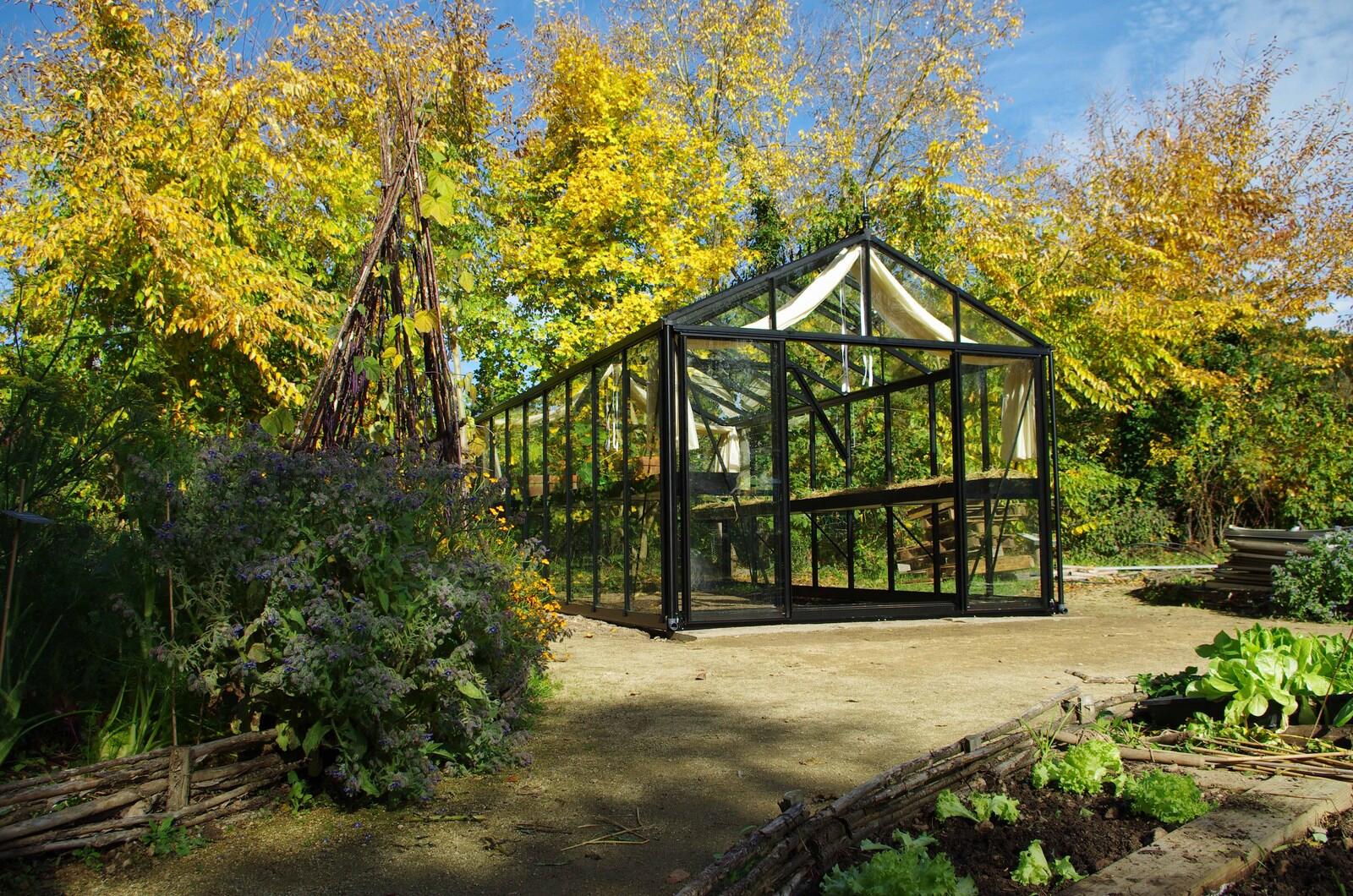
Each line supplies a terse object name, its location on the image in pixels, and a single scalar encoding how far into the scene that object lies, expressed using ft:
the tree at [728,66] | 63.41
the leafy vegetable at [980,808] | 7.73
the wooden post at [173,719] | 9.43
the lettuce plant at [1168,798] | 7.45
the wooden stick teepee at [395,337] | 13.14
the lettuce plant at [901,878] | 5.96
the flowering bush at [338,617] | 9.51
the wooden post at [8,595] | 8.63
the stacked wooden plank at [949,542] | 29.25
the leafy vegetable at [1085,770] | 8.29
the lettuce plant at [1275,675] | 9.57
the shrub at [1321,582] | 26.61
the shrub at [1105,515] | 44.34
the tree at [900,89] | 62.59
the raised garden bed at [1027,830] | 6.28
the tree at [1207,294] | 42.63
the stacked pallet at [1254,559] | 28.84
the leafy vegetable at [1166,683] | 10.97
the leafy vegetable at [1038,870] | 6.55
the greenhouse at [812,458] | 26.09
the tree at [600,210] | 50.03
